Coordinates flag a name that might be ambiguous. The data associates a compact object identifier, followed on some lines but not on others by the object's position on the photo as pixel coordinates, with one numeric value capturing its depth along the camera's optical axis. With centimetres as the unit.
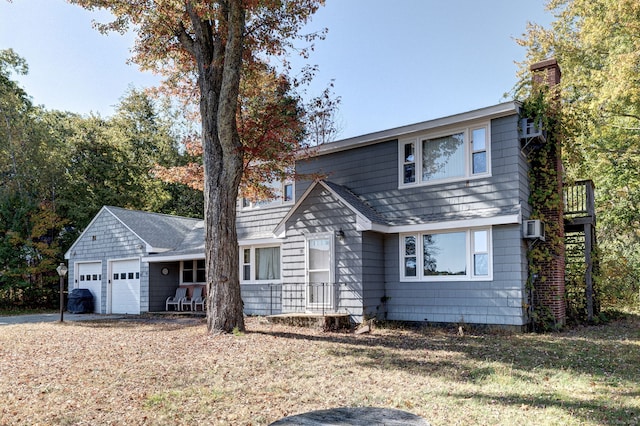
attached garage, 1734
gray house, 1085
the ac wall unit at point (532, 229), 1057
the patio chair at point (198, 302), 1672
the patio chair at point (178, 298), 1725
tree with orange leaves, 1009
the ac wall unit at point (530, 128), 1091
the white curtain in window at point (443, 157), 1162
